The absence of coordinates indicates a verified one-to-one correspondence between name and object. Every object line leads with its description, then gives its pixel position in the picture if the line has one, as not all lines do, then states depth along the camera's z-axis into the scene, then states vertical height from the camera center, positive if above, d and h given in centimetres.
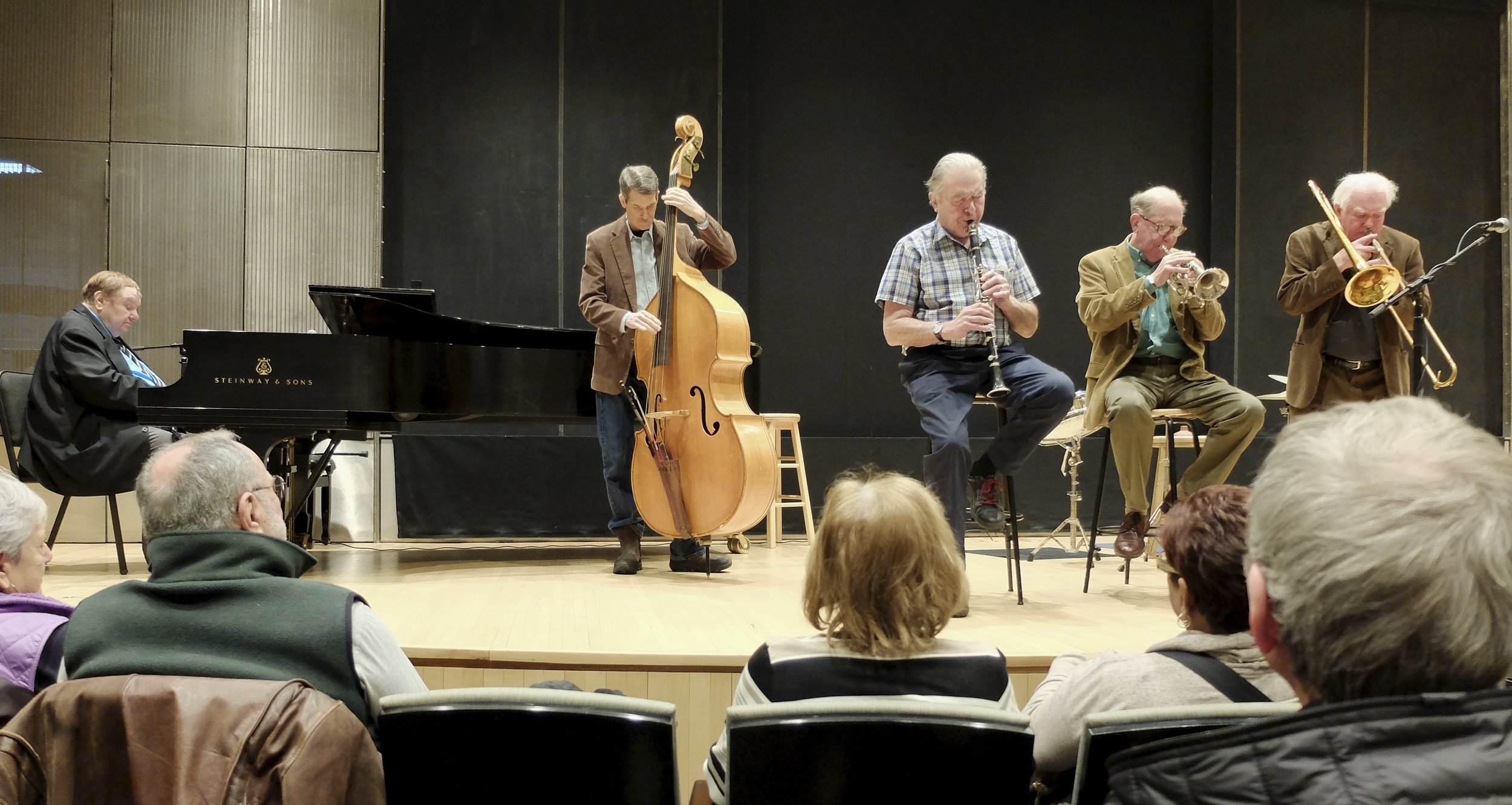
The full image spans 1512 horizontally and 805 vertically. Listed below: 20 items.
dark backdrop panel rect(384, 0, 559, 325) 693 +144
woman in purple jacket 170 -34
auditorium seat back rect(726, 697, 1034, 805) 138 -43
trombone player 442 +35
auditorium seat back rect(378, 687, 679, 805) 141 -43
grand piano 432 +8
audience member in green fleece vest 153 -31
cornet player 405 +16
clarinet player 378 +23
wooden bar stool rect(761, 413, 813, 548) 621 -45
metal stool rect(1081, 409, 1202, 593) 413 -9
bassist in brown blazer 458 +42
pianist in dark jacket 464 -10
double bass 424 -8
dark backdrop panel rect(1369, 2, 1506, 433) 757 +168
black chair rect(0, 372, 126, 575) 489 -7
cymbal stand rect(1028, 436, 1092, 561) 630 -63
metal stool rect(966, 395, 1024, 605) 386 -40
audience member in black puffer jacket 82 -17
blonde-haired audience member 164 -32
